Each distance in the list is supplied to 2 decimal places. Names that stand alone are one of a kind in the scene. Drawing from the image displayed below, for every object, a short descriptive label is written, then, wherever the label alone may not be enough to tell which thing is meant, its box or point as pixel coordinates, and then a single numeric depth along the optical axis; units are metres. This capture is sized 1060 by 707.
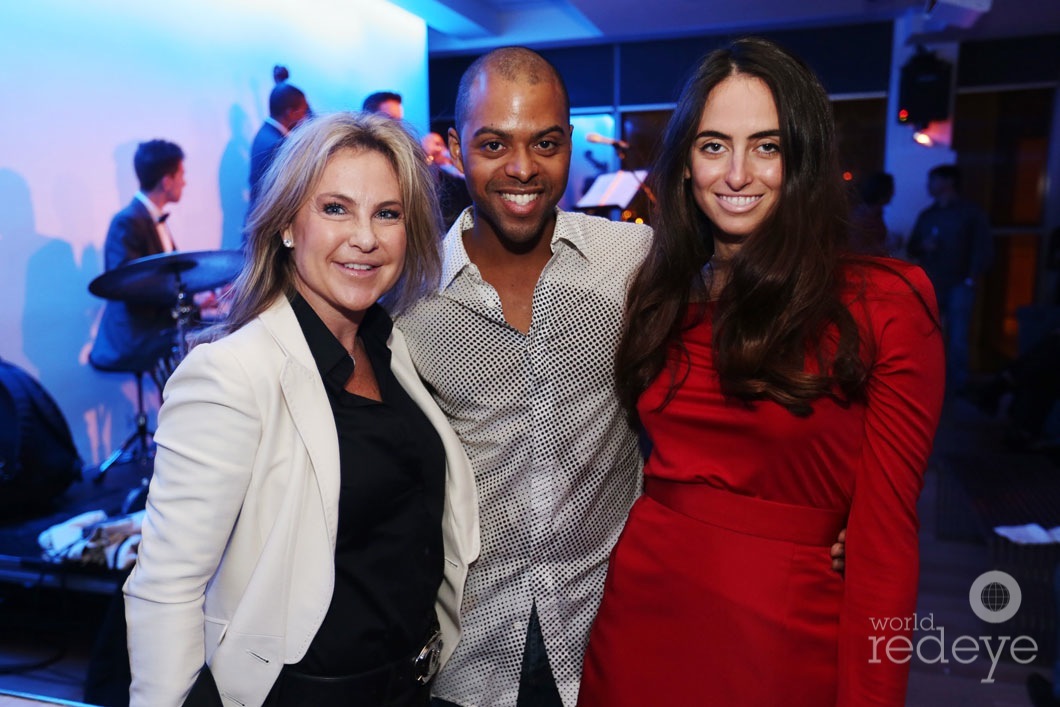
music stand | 5.12
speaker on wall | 7.69
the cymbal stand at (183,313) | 4.07
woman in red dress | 1.23
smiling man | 1.67
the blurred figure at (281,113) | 5.09
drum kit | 3.87
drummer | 4.48
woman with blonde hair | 1.22
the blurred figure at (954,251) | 7.09
